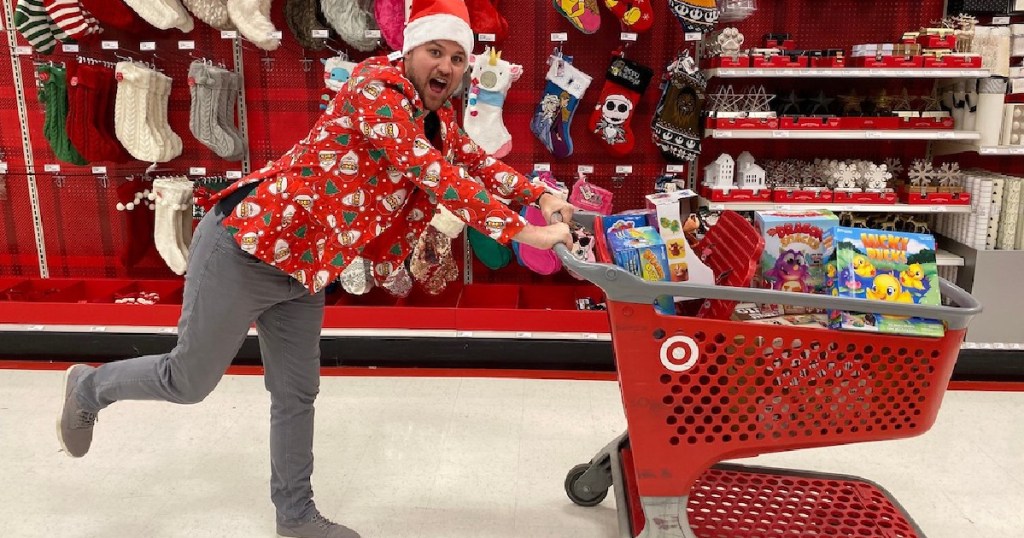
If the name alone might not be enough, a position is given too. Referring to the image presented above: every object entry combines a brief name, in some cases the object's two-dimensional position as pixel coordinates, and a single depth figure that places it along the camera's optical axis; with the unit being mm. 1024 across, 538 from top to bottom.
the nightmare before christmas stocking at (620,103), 3984
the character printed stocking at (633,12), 3867
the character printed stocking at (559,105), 4008
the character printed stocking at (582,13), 3889
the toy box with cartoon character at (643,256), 1911
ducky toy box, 1751
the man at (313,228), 1862
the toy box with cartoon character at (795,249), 1878
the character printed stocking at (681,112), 3910
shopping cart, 1756
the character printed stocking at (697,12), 3711
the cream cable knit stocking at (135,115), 3971
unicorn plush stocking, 3916
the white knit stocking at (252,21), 3900
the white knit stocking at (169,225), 4070
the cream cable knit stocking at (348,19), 3895
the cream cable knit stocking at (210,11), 3947
